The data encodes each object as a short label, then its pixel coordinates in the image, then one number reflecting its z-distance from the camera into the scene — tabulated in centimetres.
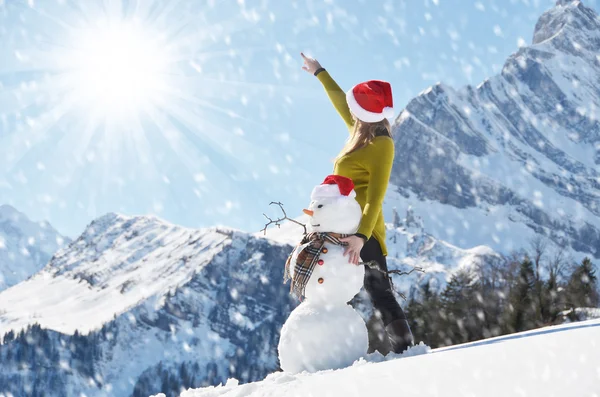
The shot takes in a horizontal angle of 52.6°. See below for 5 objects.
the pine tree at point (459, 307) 2867
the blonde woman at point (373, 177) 386
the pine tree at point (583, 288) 3222
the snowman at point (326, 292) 361
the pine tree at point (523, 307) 2450
